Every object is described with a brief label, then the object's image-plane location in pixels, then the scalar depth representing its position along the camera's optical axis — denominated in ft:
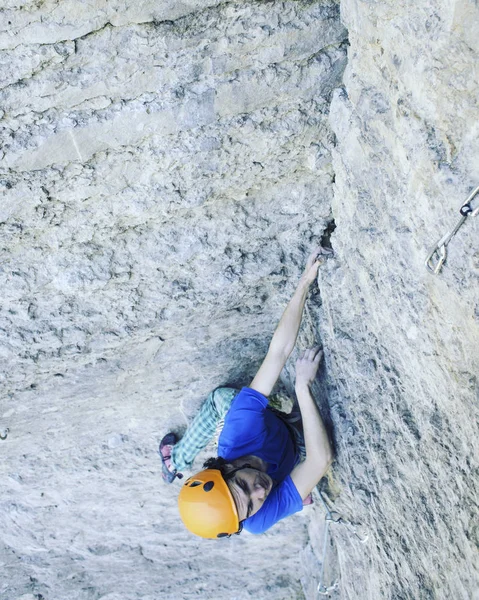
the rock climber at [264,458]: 8.20
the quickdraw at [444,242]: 4.50
